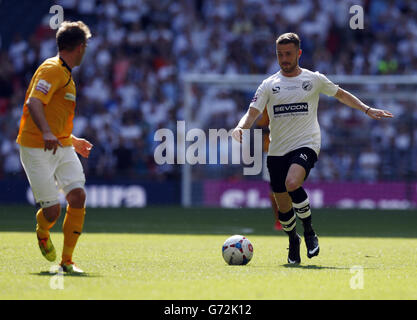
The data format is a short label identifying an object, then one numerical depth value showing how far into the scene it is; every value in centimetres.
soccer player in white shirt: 1714
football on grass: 1695
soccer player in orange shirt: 1505
